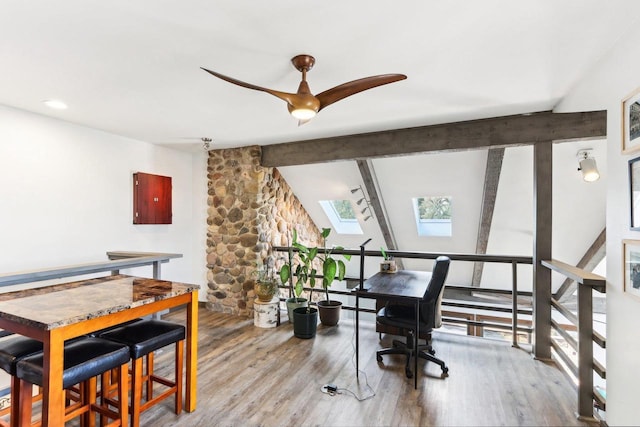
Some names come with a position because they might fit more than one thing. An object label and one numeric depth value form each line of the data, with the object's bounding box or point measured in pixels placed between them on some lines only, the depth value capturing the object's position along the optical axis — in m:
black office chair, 2.58
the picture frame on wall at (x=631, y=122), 1.55
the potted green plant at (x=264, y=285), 4.04
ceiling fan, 1.79
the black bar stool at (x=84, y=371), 1.59
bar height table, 1.48
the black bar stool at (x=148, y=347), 1.94
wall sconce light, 3.19
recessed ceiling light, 2.79
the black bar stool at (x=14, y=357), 1.68
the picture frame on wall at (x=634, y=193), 1.57
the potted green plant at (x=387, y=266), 3.58
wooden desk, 2.53
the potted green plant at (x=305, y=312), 3.63
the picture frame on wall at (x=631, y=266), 1.61
